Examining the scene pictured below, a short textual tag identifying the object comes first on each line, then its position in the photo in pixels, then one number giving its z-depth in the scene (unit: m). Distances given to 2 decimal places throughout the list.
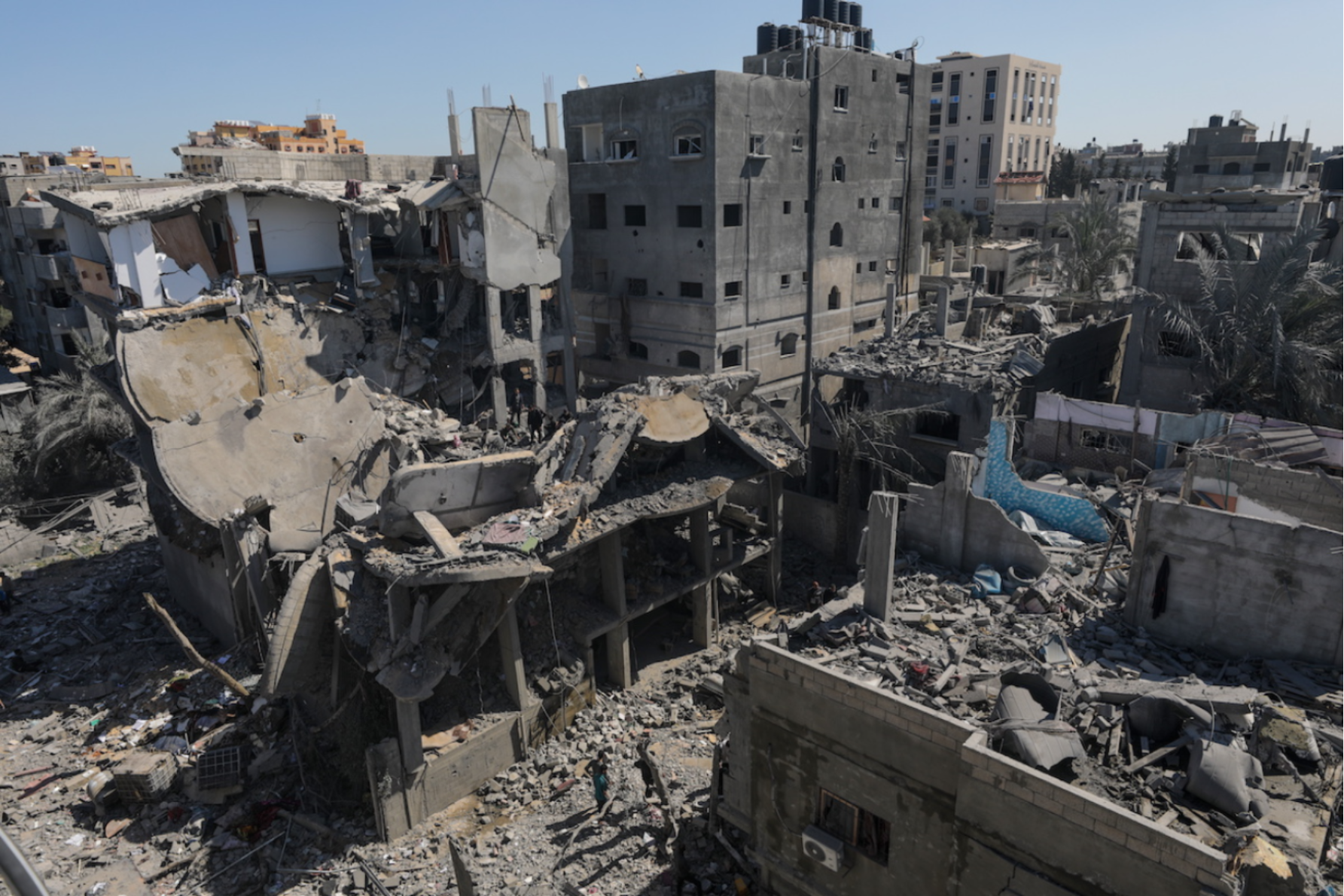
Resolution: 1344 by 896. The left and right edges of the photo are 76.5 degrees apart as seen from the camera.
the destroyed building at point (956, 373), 22.20
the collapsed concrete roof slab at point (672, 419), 18.78
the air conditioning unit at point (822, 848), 10.74
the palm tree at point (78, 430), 29.95
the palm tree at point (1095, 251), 34.12
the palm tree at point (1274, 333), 19.61
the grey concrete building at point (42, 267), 34.75
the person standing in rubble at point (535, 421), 25.36
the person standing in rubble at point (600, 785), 15.25
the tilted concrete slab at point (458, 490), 15.71
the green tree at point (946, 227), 53.66
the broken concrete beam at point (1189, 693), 9.87
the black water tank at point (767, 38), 33.66
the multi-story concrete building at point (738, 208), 28.78
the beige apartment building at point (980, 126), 64.94
